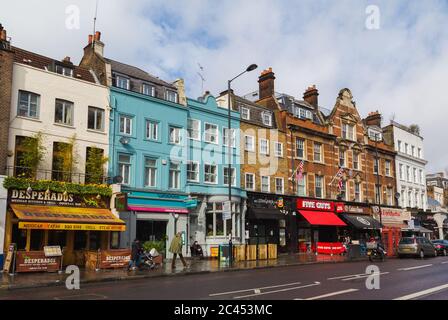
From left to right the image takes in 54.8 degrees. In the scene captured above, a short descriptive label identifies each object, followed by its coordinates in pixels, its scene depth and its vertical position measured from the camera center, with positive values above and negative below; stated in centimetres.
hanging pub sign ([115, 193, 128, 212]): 2377 +110
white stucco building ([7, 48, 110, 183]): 2283 +633
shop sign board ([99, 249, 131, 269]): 2086 -178
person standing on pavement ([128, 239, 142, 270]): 2039 -153
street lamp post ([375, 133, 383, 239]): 4238 +423
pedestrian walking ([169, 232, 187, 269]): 2119 -122
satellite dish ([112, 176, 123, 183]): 2517 +248
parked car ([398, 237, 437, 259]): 3100 -180
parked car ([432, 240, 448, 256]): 3724 -213
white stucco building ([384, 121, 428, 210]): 5036 +680
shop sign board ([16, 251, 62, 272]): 1845 -174
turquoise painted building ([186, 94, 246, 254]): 2972 +351
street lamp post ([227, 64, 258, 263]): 2307 +824
